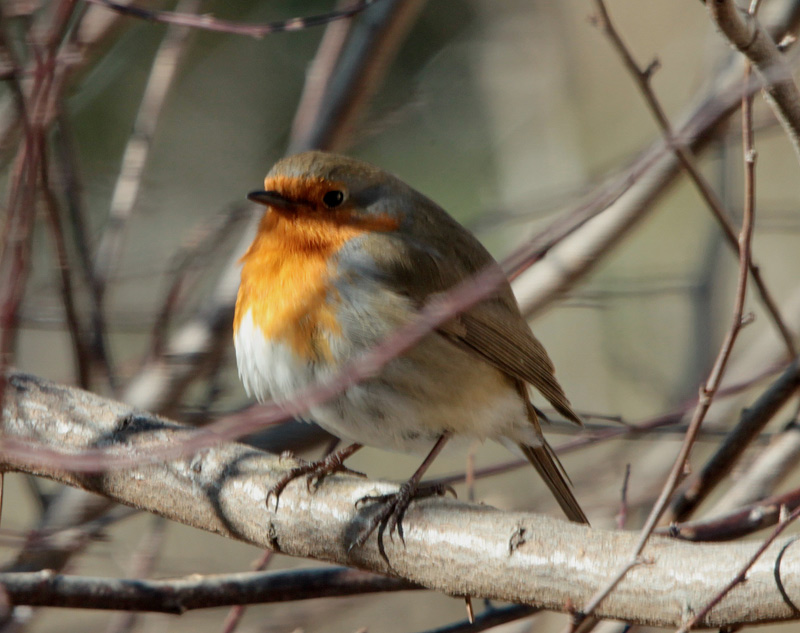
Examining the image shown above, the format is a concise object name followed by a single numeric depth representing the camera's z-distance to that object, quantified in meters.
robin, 4.92
